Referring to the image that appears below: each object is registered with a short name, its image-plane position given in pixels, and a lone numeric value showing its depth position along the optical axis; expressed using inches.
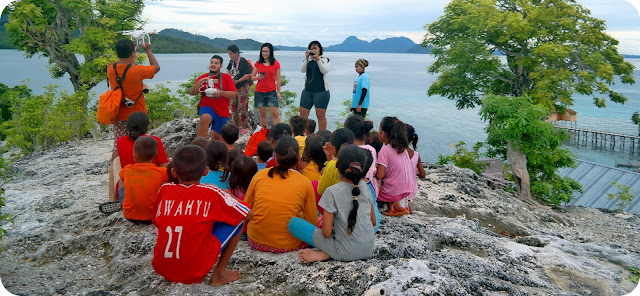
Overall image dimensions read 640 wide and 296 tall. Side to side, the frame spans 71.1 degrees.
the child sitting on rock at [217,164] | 161.2
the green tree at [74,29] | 623.8
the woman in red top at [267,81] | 316.5
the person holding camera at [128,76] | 201.9
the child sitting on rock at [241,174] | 159.6
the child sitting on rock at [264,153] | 181.2
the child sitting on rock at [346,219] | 133.6
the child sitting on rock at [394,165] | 190.5
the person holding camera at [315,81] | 301.4
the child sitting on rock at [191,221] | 120.9
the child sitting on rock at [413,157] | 201.8
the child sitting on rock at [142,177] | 160.7
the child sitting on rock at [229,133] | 198.4
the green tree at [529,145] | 477.1
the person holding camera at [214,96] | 249.8
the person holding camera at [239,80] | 324.2
